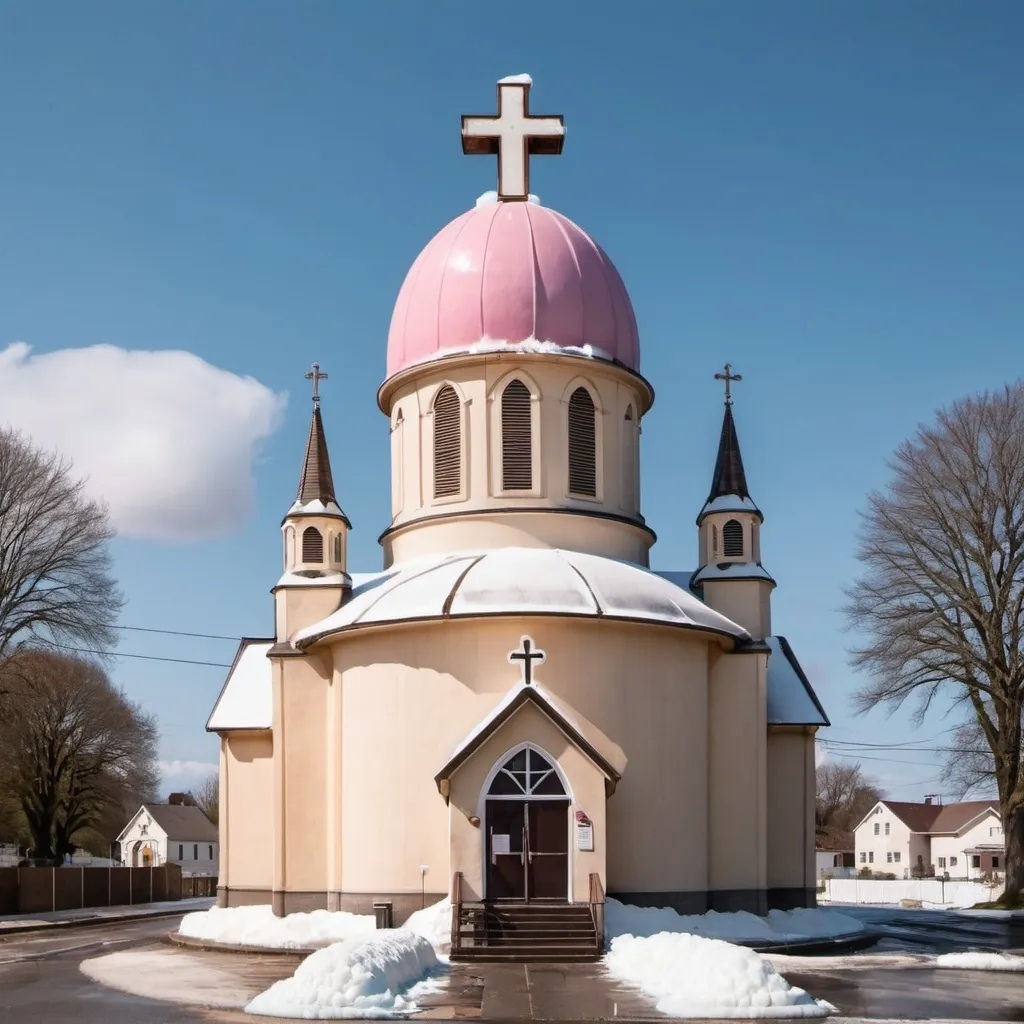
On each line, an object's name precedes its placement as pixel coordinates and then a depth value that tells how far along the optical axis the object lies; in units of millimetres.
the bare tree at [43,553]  38594
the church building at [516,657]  24828
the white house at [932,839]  83000
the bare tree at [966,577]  36031
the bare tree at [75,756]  54281
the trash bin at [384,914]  24922
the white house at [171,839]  83125
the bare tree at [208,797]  107438
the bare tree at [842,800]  105625
